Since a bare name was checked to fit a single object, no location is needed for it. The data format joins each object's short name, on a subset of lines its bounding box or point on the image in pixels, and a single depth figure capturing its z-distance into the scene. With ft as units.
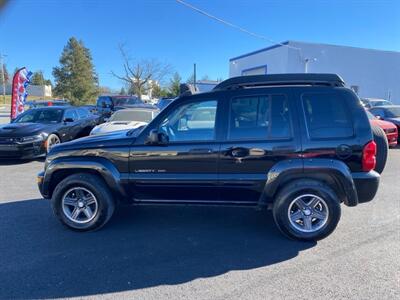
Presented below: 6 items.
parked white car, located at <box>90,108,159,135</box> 28.08
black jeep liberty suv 11.79
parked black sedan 26.02
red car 32.37
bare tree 138.62
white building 79.82
